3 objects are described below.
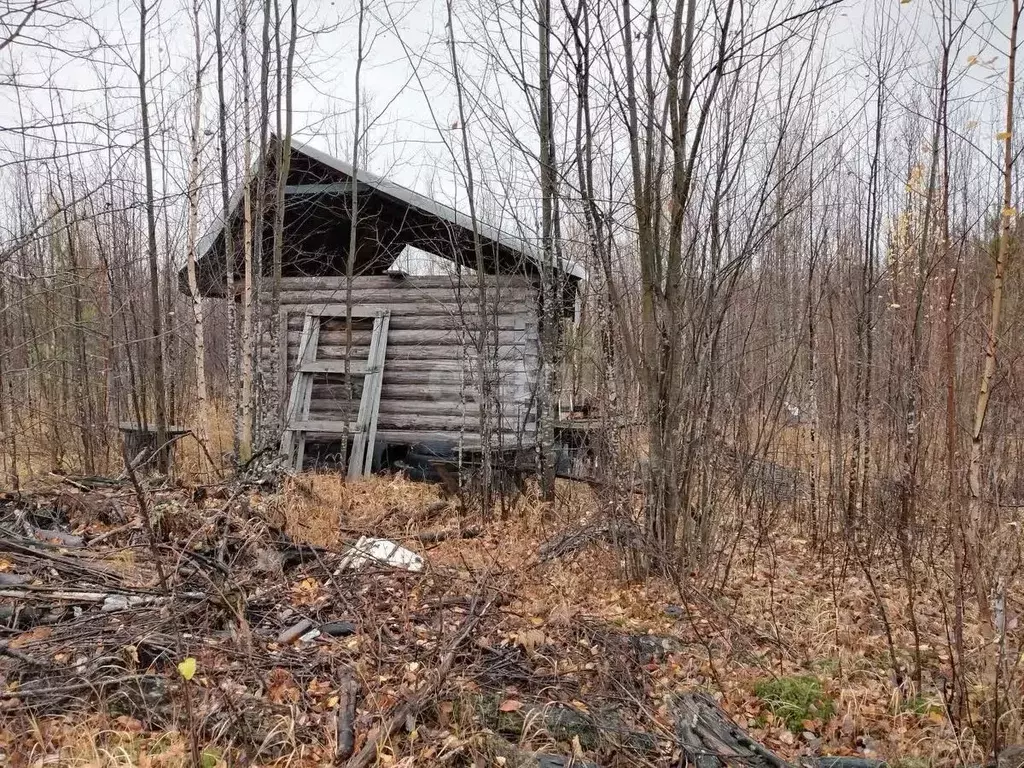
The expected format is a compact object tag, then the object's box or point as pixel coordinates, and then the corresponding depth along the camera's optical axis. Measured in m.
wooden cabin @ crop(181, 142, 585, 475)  9.40
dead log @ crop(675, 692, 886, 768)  2.93
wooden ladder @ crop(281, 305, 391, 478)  9.80
